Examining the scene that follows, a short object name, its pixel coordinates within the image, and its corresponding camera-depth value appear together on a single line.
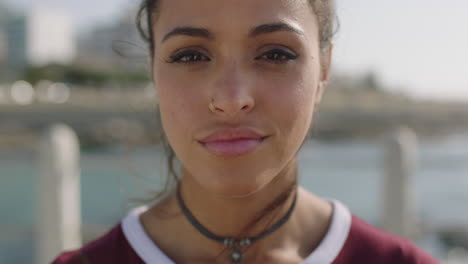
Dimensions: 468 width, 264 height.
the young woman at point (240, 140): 0.95
